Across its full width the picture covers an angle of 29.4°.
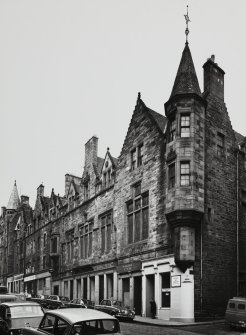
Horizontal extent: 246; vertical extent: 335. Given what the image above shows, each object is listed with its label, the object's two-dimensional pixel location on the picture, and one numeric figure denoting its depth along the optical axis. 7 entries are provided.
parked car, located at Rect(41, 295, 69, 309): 36.06
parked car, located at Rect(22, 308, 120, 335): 10.56
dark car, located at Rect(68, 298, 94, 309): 31.93
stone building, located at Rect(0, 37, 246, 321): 28.25
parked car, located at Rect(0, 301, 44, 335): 15.38
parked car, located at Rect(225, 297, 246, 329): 23.45
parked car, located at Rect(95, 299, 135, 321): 27.44
